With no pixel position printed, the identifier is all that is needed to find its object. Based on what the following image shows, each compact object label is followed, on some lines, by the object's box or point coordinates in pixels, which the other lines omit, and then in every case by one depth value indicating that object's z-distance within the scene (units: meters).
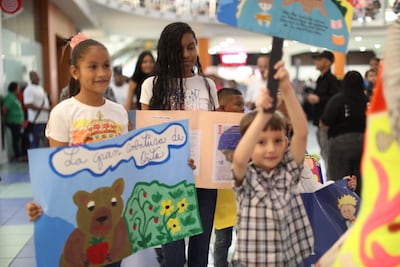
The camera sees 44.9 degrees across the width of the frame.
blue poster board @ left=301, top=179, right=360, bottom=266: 2.55
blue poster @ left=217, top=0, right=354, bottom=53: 1.66
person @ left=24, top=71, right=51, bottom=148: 8.73
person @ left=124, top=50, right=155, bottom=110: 4.27
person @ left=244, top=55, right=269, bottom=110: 5.98
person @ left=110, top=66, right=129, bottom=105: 7.46
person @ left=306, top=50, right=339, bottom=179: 5.43
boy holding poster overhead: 1.85
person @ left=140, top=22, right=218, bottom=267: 2.61
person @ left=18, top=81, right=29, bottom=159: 9.12
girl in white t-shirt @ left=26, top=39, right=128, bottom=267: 2.19
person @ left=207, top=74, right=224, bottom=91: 7.66
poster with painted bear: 1.97
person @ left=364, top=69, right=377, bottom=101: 5.80
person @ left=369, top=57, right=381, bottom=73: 5.70
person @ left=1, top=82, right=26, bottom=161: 8.69
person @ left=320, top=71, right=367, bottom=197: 4.33
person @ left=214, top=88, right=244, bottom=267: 3.04
